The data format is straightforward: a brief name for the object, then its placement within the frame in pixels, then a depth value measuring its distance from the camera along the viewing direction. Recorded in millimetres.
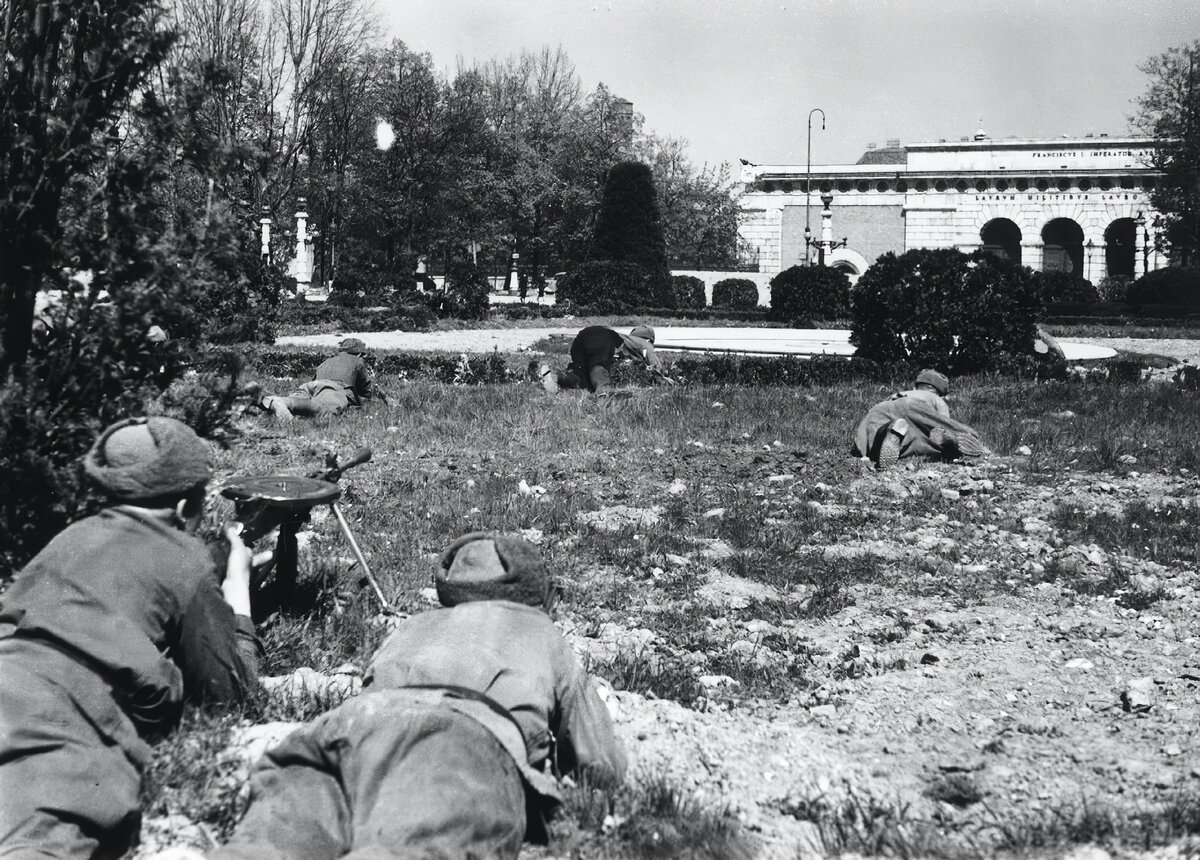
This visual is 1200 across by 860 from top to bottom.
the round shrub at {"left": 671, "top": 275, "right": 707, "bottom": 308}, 44062
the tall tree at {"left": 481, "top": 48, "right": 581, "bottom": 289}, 51062
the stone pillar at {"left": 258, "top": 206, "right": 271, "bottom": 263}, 30908
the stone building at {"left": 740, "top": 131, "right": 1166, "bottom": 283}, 57406
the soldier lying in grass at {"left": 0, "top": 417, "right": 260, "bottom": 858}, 2914
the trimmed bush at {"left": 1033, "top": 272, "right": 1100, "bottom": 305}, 37500
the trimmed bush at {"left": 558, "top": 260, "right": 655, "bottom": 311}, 36344
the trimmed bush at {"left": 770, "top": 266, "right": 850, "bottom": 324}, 30125
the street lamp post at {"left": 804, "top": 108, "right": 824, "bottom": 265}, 55347
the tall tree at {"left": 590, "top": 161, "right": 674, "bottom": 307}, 41906
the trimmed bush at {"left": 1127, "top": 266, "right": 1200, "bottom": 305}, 33344
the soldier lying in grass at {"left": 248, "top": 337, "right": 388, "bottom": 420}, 11320
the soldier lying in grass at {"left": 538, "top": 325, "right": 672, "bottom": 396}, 13812
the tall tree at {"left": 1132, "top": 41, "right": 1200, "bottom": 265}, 41188
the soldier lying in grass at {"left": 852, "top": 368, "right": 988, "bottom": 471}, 9492
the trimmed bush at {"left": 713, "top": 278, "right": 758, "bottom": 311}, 46156
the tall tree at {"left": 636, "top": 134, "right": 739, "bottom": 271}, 58562
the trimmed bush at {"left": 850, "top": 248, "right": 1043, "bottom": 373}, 15094
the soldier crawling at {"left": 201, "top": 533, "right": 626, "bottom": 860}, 2738
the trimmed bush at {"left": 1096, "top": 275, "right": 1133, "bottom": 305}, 44588
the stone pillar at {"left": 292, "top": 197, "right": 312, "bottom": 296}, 40925
